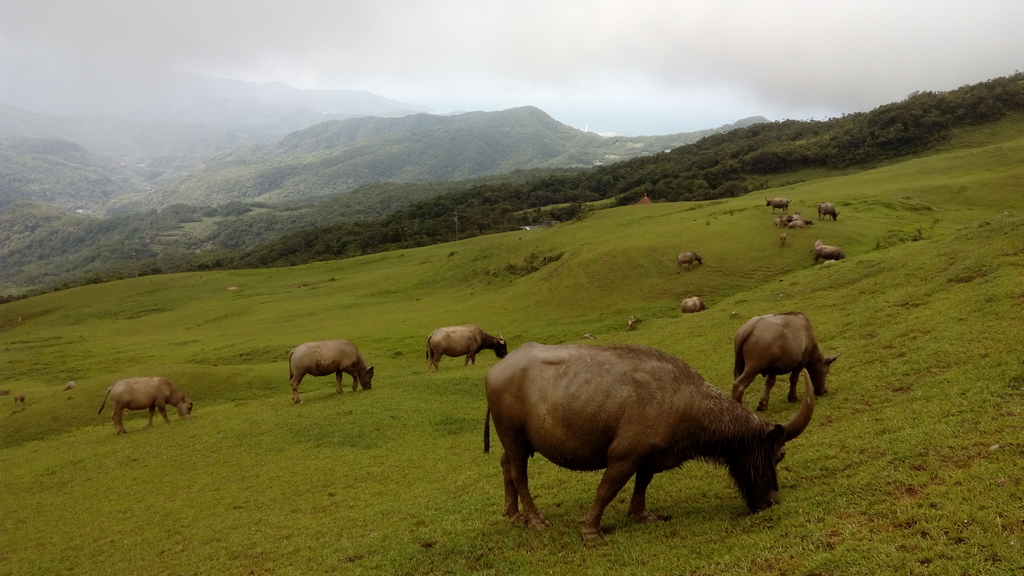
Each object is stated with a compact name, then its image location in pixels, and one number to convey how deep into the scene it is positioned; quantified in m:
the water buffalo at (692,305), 29.44
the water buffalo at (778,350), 12.04
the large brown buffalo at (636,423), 6.94
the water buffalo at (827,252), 30.77
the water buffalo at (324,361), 20.38
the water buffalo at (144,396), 20.00
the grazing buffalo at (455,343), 25.36
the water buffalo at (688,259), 34.41
